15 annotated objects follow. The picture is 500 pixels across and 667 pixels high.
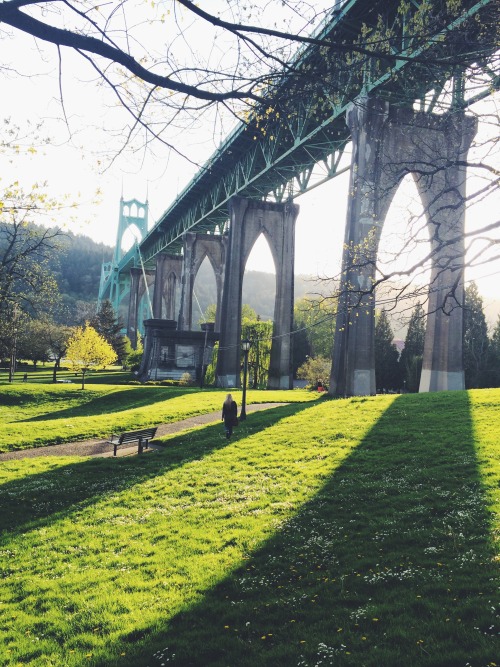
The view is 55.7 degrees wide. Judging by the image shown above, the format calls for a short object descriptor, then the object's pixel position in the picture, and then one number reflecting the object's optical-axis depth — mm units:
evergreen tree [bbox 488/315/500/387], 41031
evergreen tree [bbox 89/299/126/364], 73844
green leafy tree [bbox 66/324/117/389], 46188
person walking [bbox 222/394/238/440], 14711
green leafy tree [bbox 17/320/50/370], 60738
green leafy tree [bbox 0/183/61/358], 16266
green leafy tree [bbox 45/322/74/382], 68875
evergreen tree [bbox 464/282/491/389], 41531
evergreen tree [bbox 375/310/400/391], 49219
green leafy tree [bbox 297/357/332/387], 41356
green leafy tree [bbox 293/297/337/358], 67312
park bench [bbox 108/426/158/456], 14152
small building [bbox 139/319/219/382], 46844
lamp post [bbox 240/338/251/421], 18889
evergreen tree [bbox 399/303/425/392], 43406
